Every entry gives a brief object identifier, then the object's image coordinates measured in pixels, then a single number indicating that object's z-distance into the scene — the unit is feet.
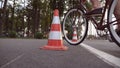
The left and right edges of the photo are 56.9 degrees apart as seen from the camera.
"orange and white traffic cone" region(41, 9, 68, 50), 8.78
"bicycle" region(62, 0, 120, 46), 5.55
